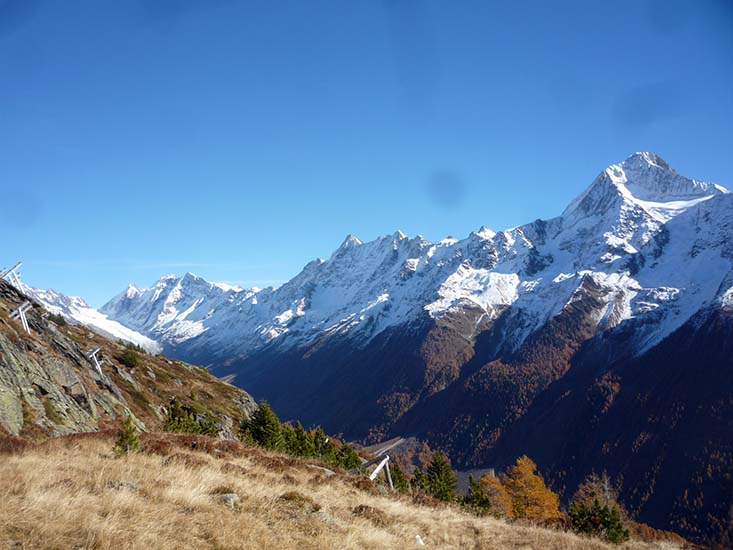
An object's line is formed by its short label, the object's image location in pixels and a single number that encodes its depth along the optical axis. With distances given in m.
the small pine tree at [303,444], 48.08
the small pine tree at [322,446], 55.17
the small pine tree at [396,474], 50.62
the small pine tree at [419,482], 49.56
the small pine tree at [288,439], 47.22
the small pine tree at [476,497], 47.54
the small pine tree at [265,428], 48.50
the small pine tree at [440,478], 47.28
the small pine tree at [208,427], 46.78
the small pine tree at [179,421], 36.88
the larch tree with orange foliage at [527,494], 78.54
